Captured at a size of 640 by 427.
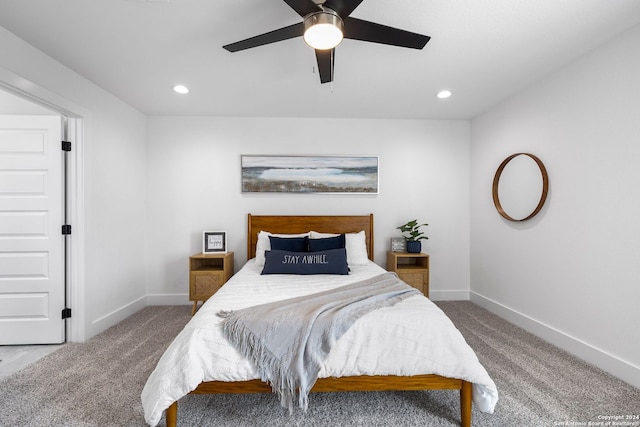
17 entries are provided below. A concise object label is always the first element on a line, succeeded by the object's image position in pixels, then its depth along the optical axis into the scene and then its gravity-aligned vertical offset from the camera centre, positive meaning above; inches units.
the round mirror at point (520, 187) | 112.1 +11.3
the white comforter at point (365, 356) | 60.2 -31.7
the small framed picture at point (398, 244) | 152.0 -16.1
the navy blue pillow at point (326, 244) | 132.4 -13.9
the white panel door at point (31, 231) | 104.3 -5.9
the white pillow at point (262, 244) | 134.2 -14.5
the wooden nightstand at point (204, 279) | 134.2 -30.5
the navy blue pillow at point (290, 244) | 132.7 -13.9
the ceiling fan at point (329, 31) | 60.7 +42.1
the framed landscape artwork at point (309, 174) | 153.8 +21.5
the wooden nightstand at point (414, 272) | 141.3 -28.7
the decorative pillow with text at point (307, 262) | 115.0 -19.8
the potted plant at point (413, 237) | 147.1 -12.0
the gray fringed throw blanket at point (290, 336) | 62.7 -27.6
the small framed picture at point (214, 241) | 147.9 -13.9
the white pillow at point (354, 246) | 134.8 -15.6
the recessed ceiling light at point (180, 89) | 117.0 +52.1
